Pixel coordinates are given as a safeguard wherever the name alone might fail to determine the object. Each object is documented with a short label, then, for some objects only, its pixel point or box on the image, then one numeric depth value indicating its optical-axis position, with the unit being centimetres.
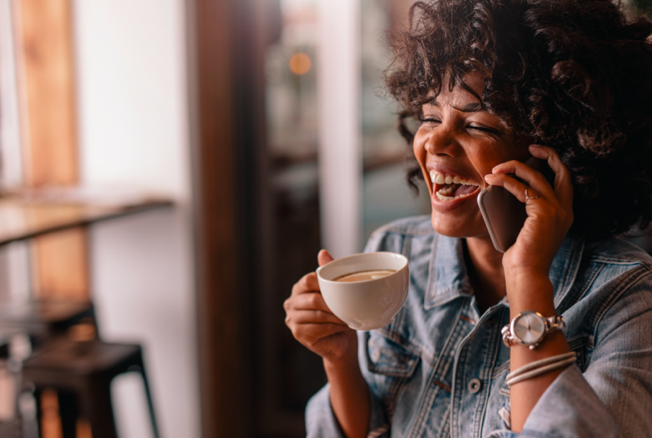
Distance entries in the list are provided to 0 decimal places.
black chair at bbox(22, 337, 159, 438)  161
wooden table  165
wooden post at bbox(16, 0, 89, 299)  220
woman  77
